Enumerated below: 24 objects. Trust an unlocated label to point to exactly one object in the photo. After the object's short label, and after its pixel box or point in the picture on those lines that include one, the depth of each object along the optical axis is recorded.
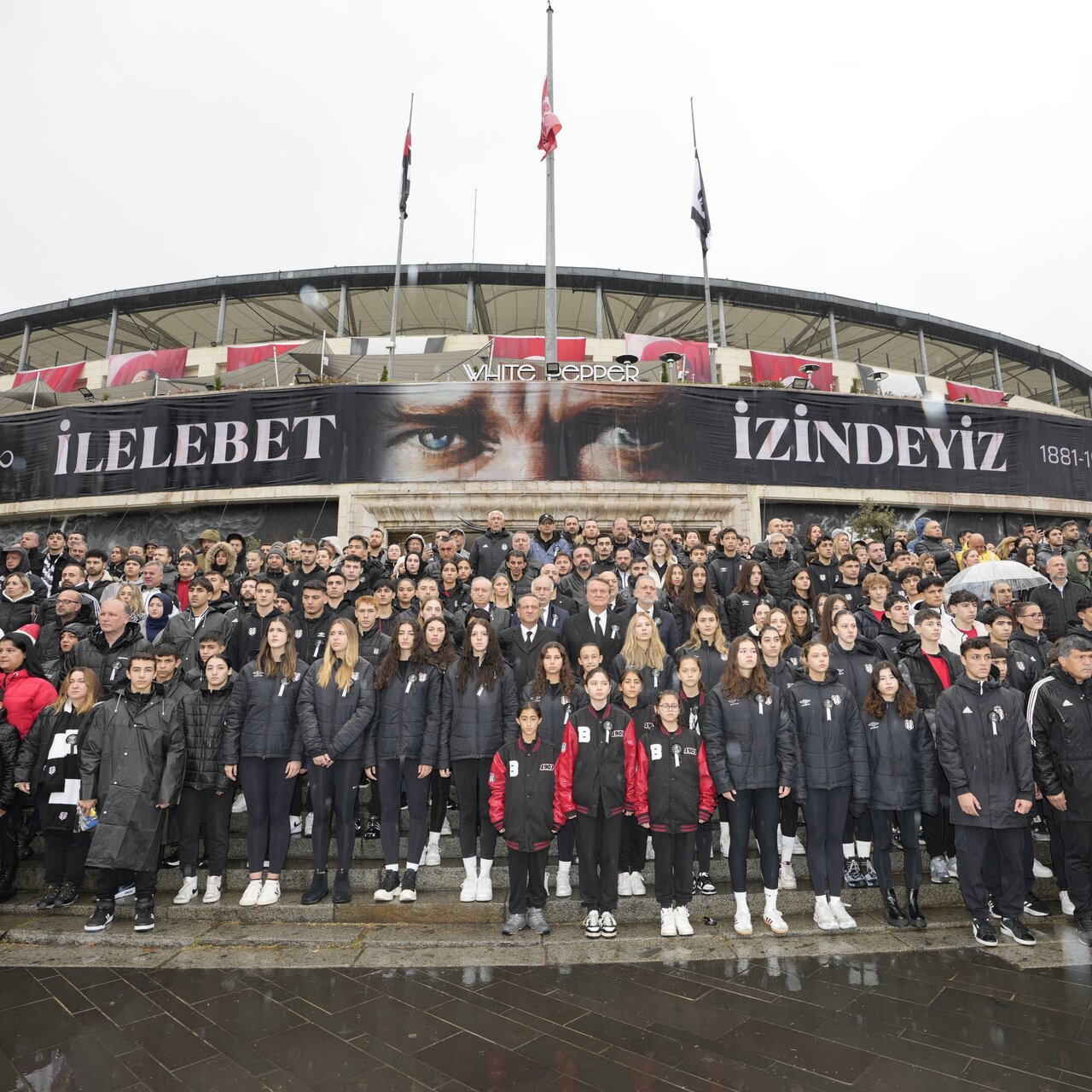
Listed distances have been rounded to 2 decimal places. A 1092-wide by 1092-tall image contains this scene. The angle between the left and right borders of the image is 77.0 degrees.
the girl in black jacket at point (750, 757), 4.64
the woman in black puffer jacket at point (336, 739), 4.90
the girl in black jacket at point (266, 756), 4.91
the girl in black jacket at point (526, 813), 4.53
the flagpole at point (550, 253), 14.19
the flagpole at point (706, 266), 16.16
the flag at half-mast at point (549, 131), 14.61
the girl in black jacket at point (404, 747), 4.93
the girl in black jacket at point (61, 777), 4.84
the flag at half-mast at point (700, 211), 17.59
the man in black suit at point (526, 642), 5.61
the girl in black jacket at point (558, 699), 4.87
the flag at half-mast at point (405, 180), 17.92
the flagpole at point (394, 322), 15.07
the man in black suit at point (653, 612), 5.81
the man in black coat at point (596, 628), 5.82
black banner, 12.98
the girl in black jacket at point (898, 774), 4.66
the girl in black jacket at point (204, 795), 4.92
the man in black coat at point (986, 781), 4.43
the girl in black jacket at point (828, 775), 4.64
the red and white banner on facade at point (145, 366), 22.77
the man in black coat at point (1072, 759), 4.54
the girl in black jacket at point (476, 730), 4.89
